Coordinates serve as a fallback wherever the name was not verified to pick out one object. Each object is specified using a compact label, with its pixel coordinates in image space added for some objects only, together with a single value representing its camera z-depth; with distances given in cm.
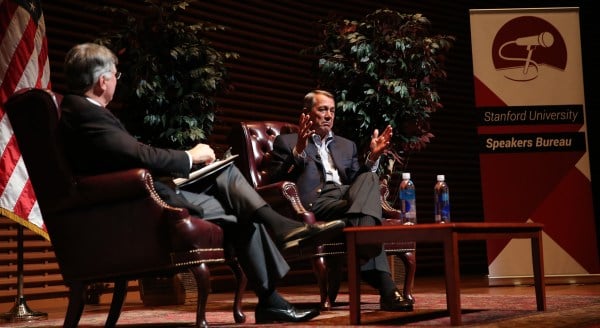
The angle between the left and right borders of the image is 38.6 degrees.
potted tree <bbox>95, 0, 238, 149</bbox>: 554
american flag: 487
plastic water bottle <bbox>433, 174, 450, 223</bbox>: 386
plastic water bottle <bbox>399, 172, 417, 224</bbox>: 396
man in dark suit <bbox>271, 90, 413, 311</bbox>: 423
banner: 642
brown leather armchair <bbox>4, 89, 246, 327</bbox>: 332
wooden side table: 333
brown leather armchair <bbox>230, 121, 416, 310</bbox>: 438
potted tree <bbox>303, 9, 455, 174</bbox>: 613
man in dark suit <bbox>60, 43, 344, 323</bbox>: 338
